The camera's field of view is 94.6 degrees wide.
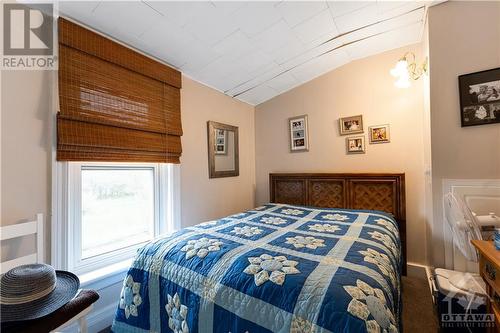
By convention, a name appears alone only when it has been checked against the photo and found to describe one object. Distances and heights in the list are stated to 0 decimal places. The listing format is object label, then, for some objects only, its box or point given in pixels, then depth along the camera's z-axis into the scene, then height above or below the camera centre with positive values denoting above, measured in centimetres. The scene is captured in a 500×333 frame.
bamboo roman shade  155 +55
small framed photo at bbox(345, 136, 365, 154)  273 +28
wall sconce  227 +98
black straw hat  92 -50
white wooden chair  116 -39
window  163 -31
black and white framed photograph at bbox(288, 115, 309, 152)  309 +48
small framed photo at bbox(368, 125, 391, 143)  260 +38
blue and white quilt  92 -53
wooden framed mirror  275 +26
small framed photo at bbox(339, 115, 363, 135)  274 +52
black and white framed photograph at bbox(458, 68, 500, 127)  173 +52
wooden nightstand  115 -58
